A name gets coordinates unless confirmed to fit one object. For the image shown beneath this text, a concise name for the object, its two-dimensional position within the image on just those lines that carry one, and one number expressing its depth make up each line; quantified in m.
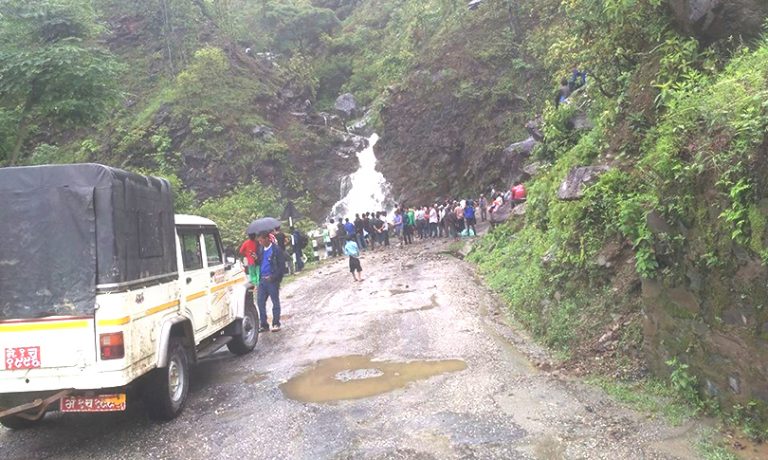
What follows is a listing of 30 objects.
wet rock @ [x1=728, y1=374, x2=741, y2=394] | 4.64
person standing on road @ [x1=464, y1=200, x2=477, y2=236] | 23.08
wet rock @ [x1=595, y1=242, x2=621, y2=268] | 7.55
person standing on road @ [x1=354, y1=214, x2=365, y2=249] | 24.81
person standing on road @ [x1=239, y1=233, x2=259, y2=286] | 10.63
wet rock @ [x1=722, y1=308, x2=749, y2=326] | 4.50
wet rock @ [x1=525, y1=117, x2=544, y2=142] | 17.95
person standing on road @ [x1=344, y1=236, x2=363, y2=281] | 15.71
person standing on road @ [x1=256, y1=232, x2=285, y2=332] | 10.13
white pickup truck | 5.26
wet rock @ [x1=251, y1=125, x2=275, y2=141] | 37.22
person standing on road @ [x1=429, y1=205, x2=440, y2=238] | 25.53
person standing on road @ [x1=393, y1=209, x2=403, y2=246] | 25.41
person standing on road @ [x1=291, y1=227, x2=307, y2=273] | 20.66
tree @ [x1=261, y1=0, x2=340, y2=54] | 51.78
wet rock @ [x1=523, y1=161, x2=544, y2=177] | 17.68
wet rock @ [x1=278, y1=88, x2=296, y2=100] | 42.24
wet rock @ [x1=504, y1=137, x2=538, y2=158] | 25.34
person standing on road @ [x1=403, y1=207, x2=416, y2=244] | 24.97
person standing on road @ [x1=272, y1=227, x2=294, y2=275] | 16.16
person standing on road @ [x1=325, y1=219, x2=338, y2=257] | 24.80
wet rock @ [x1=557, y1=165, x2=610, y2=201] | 8.66
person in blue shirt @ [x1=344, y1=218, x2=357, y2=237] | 23.52
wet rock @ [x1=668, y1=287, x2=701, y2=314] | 5.16
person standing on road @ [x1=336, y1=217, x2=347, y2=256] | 24.45
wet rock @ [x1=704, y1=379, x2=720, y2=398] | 4.96
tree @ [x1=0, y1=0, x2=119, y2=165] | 13.37
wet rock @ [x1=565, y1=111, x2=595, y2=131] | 12.45
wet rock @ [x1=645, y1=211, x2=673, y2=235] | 5.54
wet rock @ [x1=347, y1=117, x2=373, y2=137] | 41.31
